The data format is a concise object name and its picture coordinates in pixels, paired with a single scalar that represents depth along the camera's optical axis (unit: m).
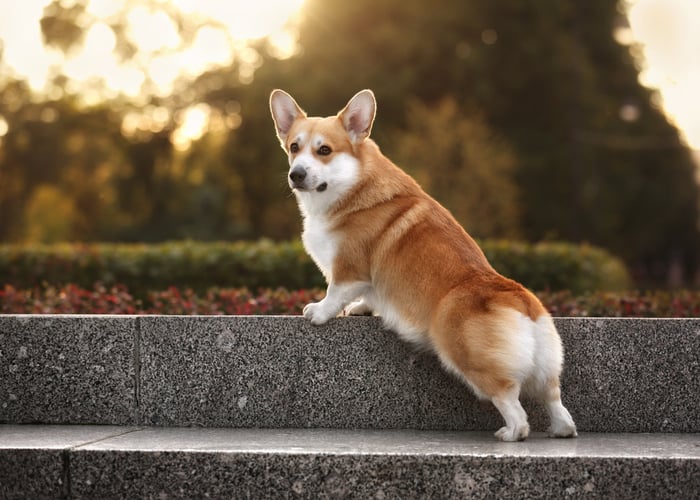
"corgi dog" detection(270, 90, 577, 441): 4.15
